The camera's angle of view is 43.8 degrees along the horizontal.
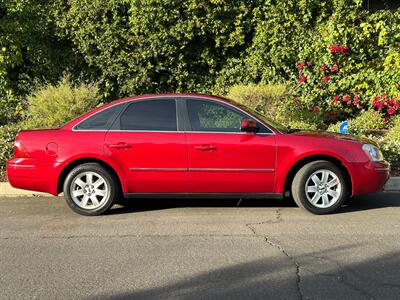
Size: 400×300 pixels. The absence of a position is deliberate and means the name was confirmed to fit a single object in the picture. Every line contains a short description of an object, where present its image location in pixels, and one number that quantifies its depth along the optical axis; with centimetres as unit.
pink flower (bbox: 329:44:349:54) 1334
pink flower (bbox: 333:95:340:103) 1377
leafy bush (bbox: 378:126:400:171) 884
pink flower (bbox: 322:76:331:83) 1383
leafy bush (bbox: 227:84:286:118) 1180
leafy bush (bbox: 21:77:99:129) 1069
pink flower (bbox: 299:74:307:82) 1391
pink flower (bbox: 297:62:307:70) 1389
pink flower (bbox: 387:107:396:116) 1304
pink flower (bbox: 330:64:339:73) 1367
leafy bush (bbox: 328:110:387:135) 1213
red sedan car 632
